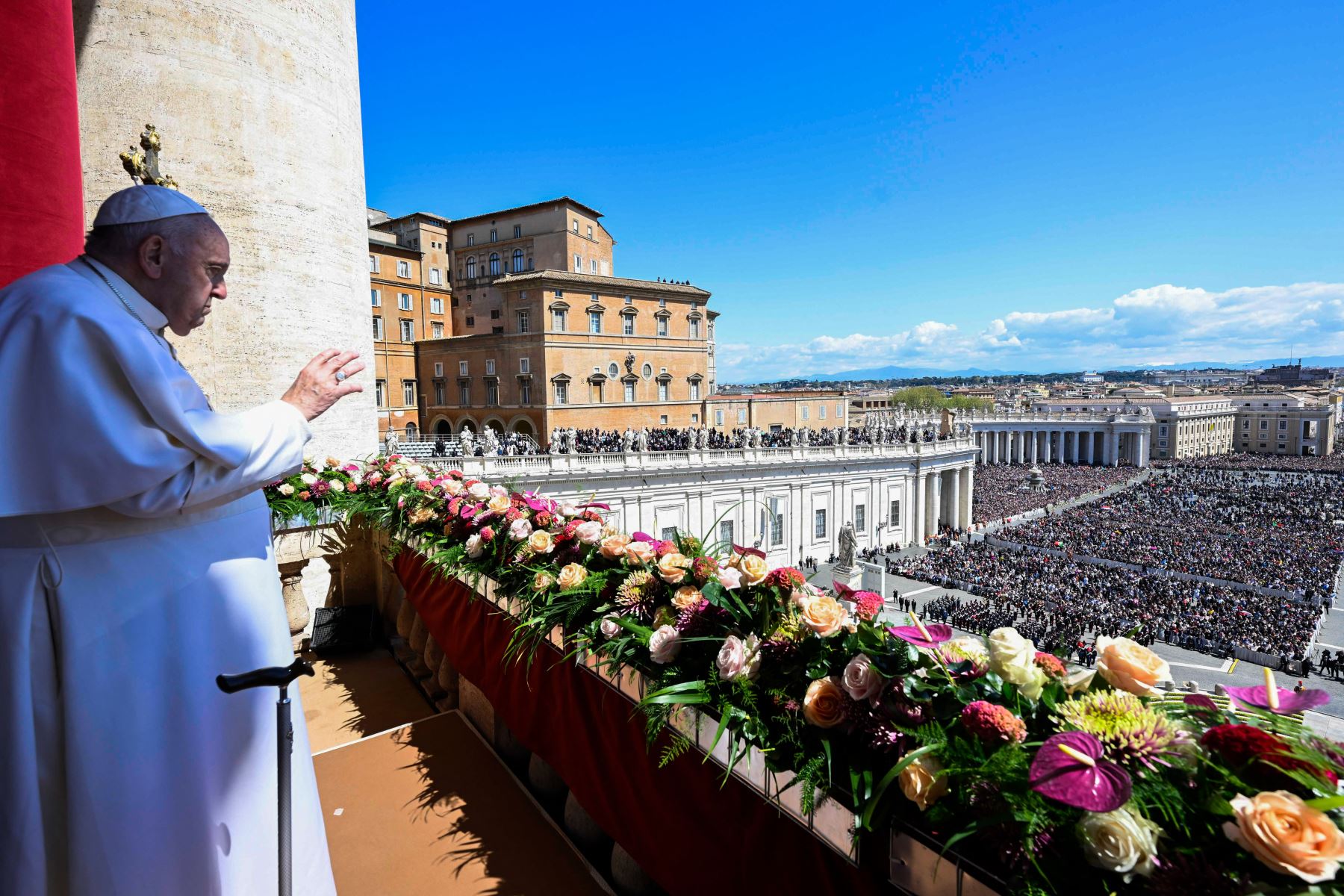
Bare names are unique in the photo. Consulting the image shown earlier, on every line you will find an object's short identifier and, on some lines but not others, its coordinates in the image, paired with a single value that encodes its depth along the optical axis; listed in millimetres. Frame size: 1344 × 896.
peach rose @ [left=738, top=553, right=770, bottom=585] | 2822
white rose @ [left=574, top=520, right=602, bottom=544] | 4086
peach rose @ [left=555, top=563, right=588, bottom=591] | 3664
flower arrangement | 1504
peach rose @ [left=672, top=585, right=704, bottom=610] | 2949
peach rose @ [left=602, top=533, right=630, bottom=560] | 3754
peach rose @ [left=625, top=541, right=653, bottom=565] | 3604
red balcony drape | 2408
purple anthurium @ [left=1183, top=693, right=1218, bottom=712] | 1933
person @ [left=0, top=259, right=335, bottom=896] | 1746
